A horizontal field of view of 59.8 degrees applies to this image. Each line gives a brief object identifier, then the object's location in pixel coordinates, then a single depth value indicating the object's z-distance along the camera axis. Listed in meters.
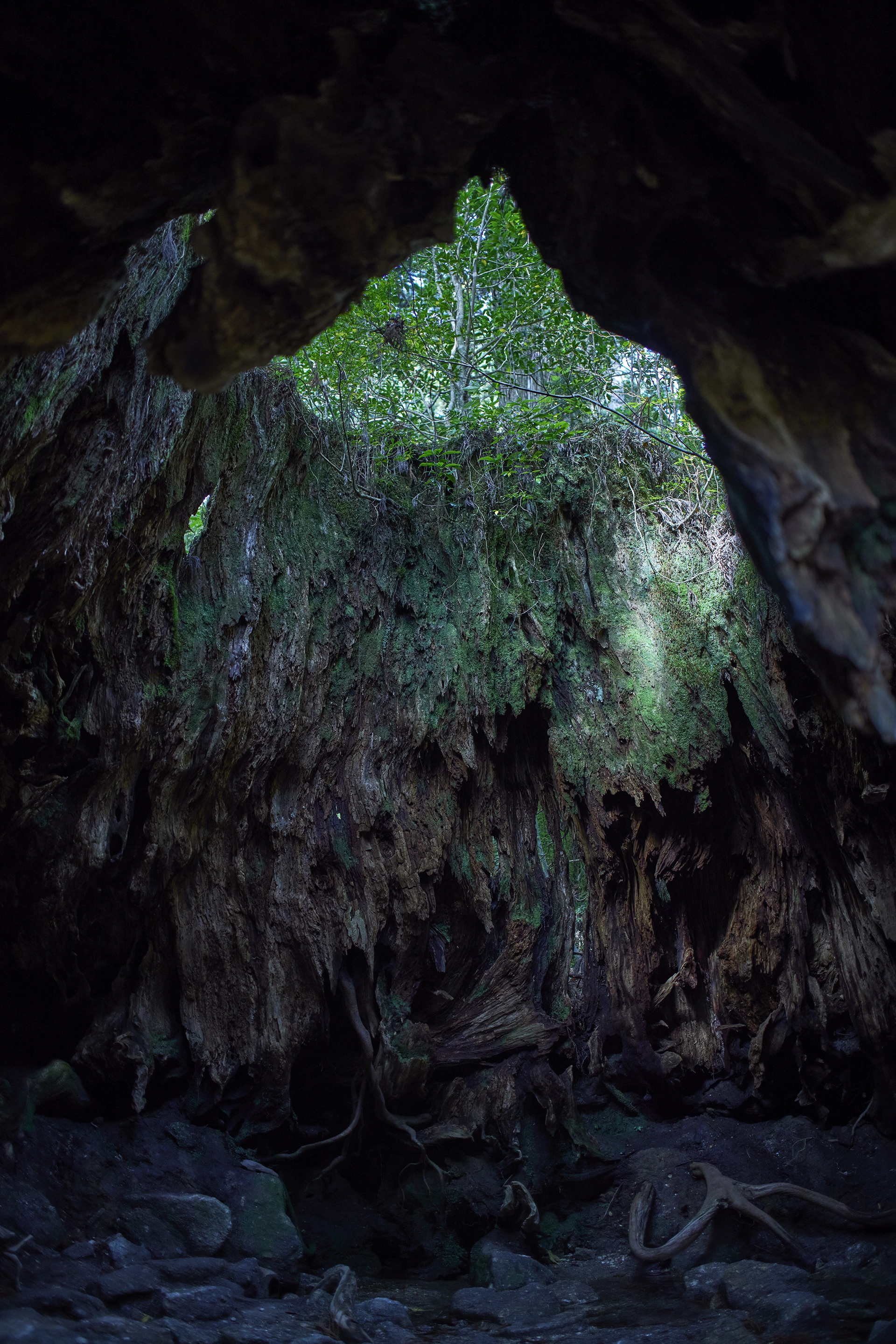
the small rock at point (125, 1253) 4.16
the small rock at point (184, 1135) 5.22
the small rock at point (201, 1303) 3.81
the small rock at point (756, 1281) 4.30
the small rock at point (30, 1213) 4.16
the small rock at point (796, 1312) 3.84
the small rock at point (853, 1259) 4.46
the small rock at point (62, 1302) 3.49
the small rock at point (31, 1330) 3.05
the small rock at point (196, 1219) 4.62
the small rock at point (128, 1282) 3.82
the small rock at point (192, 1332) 3.52
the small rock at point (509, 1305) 4.41
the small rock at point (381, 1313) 4.19
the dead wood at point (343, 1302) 3.92
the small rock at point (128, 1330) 3.34
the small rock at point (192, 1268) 4.18
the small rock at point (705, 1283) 4.52
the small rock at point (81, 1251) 4.10
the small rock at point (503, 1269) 4.82
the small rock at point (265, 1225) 4.75
